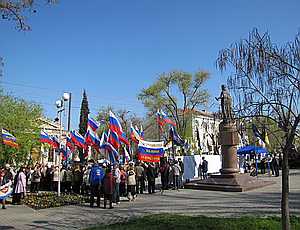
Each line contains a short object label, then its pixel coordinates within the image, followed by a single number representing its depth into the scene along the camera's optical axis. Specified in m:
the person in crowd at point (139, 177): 18.72
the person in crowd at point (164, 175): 20.27
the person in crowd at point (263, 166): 33.46
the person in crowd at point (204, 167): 25.23
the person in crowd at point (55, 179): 21.71
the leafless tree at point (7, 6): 8.25
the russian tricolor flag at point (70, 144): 25.83
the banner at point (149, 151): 18.62
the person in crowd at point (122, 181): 17.01
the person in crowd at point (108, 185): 14.12
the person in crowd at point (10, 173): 17.27
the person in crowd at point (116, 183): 15.16
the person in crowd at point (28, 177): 23.50
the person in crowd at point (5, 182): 16.15
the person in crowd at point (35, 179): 22.93
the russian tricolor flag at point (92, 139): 21.25
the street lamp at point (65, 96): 20.14
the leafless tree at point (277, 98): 6.77
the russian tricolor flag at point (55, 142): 22.43
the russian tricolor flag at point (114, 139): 18.45
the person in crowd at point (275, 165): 30.83
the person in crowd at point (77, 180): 19.75
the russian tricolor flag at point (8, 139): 22.69
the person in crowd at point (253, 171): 30.51
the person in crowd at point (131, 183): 16.30
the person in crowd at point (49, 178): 23.37
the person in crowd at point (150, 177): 19.44
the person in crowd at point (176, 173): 20.91
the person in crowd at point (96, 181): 14.88
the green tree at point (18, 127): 34.28
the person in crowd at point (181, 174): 21.70
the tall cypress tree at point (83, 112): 61.06
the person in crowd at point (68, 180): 20.43
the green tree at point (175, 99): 52.16
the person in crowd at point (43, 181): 23.77
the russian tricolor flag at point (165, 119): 25.69
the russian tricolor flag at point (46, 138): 25.38
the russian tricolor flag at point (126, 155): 22.52
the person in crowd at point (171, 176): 20.88
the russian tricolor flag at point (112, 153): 18.39
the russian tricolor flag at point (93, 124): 21.03
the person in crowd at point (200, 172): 26.33
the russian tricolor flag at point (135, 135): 20.97
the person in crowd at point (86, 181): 17.57
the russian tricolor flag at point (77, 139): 23.36
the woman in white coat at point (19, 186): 17.06
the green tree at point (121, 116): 64.69
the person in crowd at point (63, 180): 20.73
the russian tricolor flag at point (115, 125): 18.61
